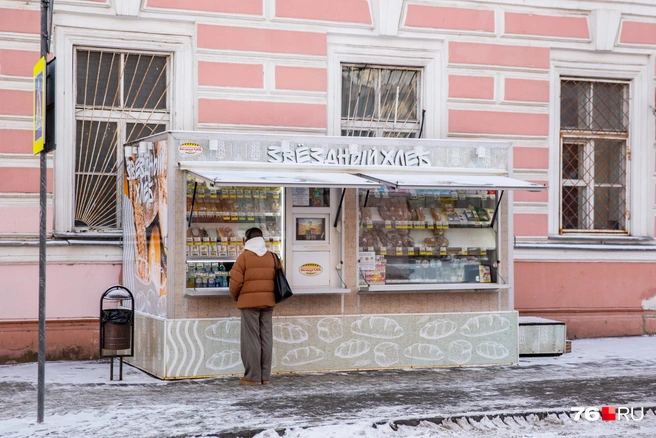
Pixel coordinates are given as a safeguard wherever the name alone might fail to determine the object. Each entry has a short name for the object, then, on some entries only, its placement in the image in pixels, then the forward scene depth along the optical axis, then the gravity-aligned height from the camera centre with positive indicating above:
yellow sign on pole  7.82 +0.95
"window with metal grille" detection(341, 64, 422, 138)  13.59 +1.75
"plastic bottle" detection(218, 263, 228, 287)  10.95 -0.57
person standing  10.23 -0.83
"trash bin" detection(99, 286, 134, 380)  10.42 -1.11
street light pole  7.90 -0.32
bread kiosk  10.65 -0.23
